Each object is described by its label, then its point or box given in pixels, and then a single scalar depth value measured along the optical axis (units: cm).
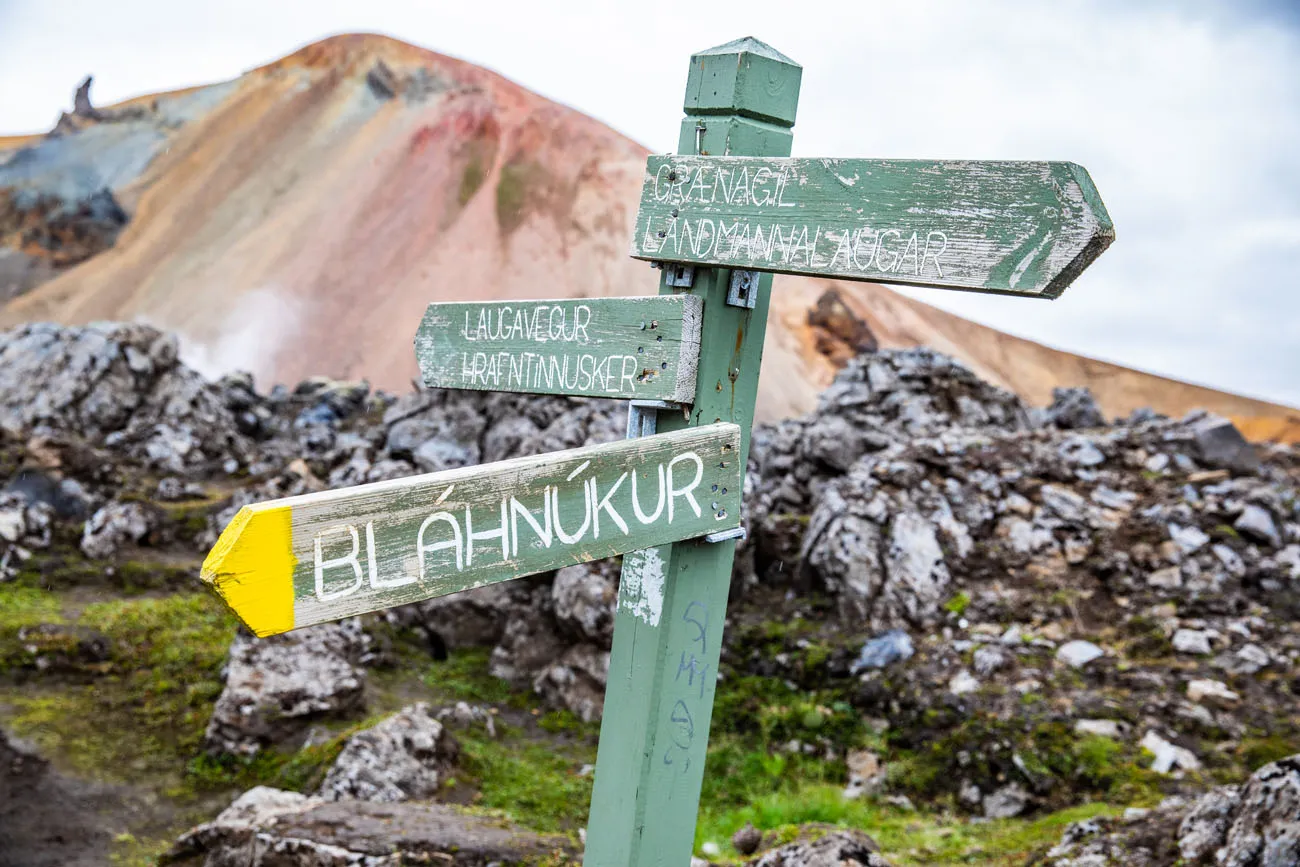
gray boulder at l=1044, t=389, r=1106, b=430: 1277
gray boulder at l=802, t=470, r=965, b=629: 723
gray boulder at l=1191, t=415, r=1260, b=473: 842
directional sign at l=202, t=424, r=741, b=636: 142
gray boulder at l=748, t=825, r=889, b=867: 321
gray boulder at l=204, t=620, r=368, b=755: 626
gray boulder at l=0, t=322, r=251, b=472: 1478
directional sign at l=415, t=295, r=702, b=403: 213
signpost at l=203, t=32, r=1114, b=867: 154
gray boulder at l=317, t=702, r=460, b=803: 504
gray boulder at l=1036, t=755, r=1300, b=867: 313
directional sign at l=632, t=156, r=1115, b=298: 166
